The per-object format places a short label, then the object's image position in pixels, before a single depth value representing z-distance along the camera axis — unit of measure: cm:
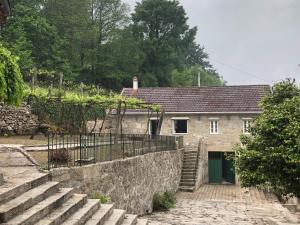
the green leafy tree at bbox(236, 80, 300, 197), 1608
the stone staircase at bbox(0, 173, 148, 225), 780
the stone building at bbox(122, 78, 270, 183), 3359
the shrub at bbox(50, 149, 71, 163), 1245
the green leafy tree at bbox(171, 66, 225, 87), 5828
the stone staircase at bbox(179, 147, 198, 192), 2781
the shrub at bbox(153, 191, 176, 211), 2034
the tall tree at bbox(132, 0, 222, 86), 5397
